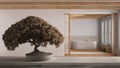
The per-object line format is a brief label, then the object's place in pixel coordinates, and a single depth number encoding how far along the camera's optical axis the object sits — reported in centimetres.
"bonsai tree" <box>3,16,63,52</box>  243
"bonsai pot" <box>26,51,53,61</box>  249
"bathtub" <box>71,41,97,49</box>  1285
